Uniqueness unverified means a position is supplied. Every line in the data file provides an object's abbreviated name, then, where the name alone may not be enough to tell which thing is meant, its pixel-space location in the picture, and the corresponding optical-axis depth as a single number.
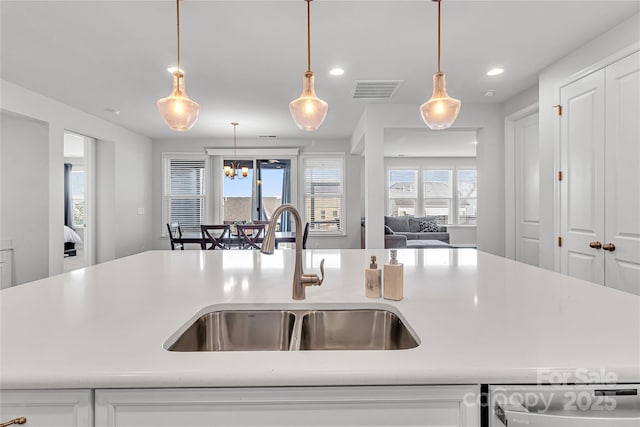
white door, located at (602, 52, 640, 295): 2.35
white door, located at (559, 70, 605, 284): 2.64
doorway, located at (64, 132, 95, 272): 5.43
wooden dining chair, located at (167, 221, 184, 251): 5.77
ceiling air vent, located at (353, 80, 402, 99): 3.62
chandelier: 5.90
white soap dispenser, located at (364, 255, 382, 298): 1.09
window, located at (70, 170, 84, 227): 8.61
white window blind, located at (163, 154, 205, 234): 6.81
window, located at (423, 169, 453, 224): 9.12
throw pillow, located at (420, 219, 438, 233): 8.33
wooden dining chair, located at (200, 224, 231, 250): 4.68
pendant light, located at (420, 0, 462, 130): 2.08
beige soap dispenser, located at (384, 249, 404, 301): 1.06
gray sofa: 7.14
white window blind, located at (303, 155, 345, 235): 6.85
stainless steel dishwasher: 0.61
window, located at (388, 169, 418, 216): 9.13
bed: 7.56
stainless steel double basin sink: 1.04
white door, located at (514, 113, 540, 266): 3.84
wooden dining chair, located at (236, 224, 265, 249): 4.60
